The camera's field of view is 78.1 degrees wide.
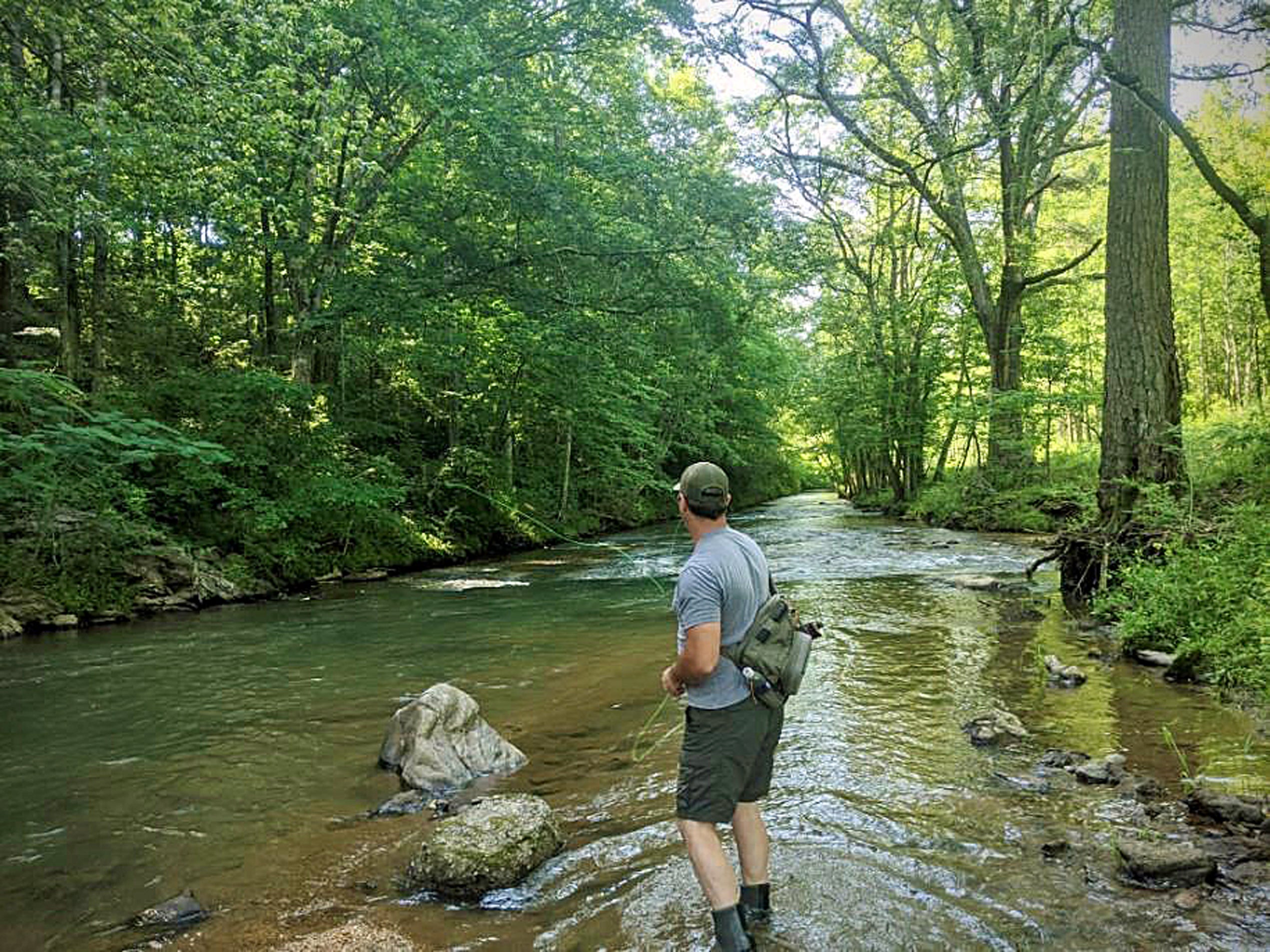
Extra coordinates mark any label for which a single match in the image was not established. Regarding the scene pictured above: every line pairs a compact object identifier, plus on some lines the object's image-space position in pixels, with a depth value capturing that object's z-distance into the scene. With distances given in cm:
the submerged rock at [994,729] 565
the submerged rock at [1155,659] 726
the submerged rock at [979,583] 1257
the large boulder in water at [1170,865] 354
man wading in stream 325
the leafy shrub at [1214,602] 622
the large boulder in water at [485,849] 390
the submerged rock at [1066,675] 698
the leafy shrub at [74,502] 934
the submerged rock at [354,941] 340
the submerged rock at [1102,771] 480
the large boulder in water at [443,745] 546
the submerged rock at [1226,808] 402
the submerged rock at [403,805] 497
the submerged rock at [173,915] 367
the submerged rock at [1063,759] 513
